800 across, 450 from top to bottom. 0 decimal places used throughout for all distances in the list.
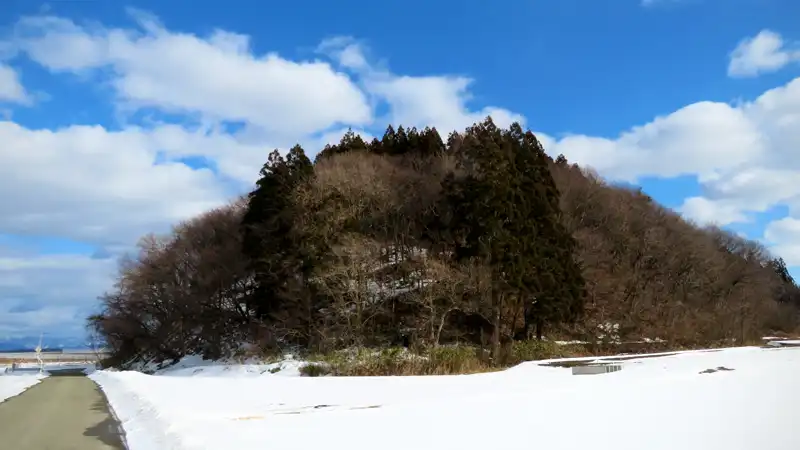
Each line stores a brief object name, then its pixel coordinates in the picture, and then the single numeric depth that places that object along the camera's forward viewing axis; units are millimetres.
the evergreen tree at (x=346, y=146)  50581
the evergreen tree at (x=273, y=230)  37156
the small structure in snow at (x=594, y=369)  22484
